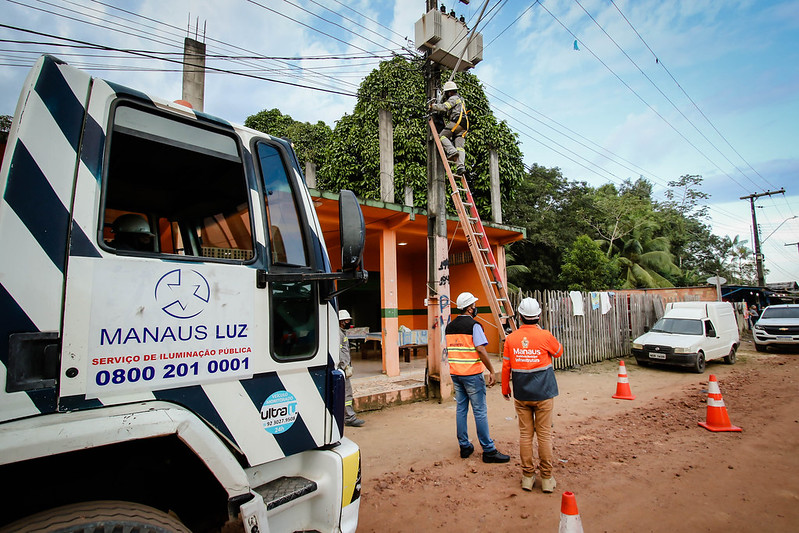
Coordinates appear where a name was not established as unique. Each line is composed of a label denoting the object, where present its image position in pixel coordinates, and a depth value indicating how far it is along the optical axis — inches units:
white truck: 56.8
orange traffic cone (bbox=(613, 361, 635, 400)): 301.2
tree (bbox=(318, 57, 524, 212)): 560.7
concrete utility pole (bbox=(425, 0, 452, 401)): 286.0
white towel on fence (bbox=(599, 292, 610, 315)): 464.4
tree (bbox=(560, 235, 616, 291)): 664.4
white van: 402.3
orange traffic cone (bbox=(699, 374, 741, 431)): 219.6
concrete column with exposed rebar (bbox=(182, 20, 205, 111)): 295.1
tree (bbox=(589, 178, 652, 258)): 960.4
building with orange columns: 335.6
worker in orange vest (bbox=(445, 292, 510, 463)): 181.7
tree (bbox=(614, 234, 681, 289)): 892.0
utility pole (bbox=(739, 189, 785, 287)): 1043.9
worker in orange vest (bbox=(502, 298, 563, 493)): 150.9
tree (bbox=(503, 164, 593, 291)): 811.4
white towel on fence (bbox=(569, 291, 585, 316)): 425.0
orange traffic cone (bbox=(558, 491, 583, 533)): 86.4
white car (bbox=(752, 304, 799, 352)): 518.6
